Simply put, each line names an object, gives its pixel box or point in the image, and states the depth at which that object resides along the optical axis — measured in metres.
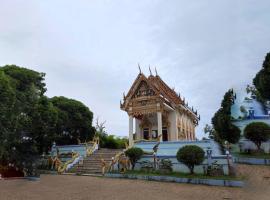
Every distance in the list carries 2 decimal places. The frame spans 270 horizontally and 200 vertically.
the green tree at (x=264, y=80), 9.40
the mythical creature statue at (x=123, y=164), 11.07
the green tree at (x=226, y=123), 10.36
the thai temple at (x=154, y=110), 15.24
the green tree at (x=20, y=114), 10.11
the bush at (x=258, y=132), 9.59
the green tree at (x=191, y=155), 9.02
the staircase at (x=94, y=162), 11.89
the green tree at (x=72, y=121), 16.06
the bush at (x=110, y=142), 18.68
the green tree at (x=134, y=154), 10.80
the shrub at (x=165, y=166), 10.15
